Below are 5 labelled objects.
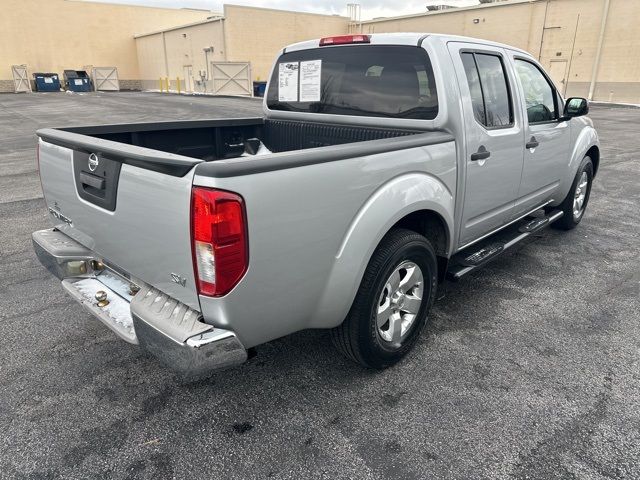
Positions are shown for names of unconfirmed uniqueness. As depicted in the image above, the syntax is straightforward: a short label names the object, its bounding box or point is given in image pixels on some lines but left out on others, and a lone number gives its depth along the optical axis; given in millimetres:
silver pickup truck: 2012
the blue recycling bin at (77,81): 37438
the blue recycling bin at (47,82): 38375
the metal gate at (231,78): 31766
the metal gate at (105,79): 40953
